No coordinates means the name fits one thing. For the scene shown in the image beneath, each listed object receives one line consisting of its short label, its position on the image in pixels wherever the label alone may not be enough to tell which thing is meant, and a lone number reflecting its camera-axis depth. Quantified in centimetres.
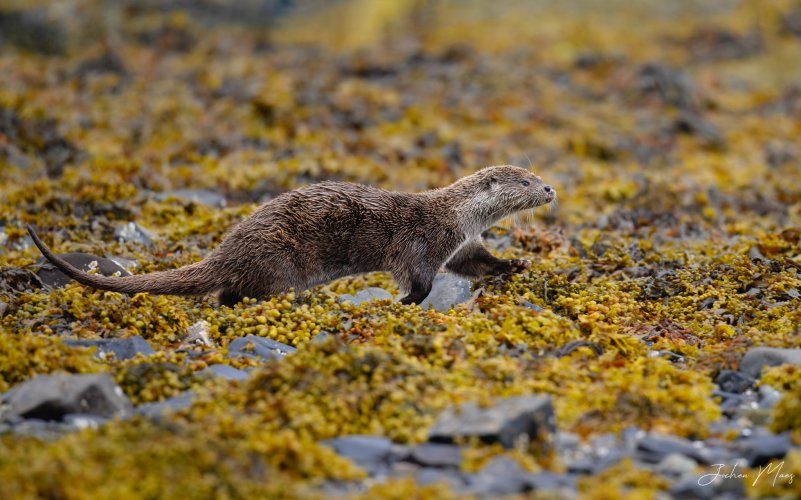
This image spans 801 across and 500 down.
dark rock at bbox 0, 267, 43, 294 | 1574
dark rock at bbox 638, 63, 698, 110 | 4159
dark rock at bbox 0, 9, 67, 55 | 4962
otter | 1529
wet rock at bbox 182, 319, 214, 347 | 1369
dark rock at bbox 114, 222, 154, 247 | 2019
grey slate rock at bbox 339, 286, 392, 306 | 1625
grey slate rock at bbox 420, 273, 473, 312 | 1579
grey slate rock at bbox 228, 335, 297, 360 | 1315
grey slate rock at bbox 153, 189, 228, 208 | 2362
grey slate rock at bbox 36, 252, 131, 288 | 1615
